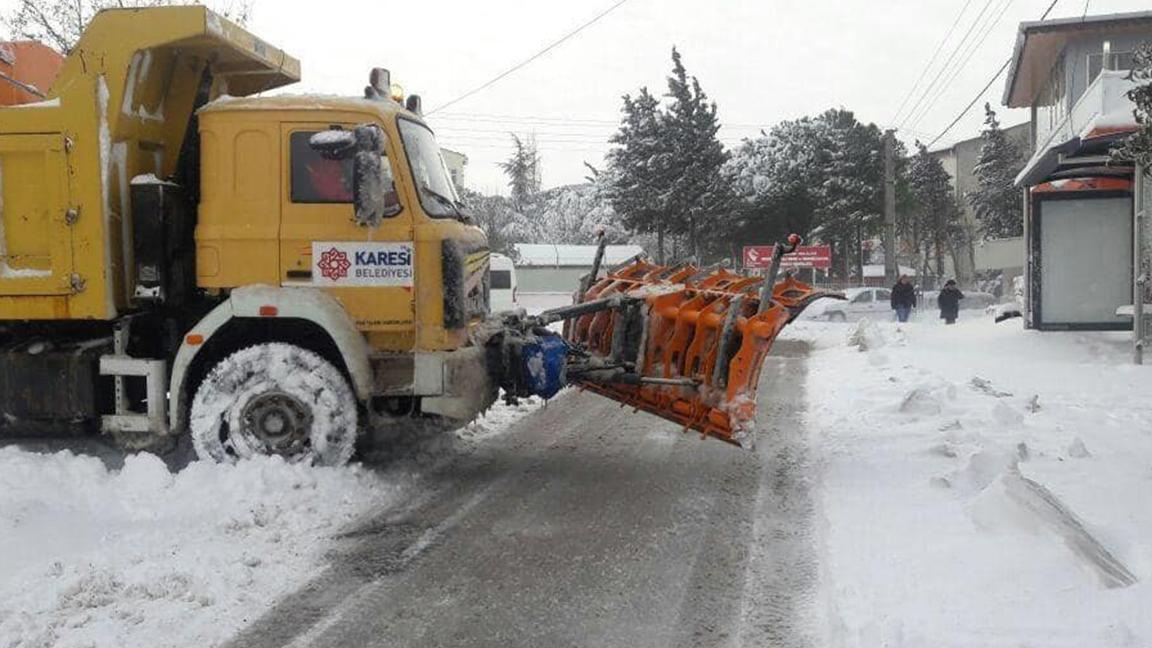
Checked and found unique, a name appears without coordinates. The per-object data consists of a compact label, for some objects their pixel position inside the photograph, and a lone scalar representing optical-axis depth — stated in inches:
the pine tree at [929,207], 2095.2
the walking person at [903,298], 982.4
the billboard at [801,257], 1510.8
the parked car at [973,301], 1571.1
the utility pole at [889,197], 1214.3
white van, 1132.5
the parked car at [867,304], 1234.0
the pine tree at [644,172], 1517.0
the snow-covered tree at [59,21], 609.0
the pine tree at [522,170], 3120.1
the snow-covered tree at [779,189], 1674.5
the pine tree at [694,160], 1519.4
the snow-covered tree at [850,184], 1631.4
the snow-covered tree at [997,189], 1985.6
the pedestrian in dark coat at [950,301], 935.0
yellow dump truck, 269.3
